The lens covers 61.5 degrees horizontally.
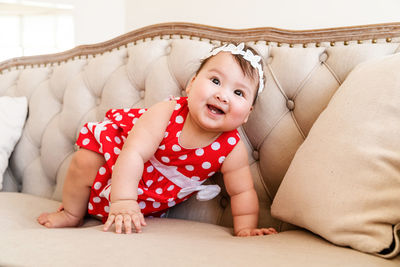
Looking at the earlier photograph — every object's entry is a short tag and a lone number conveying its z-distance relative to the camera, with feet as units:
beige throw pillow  2.18
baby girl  3.11
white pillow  4.82
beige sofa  2.05
